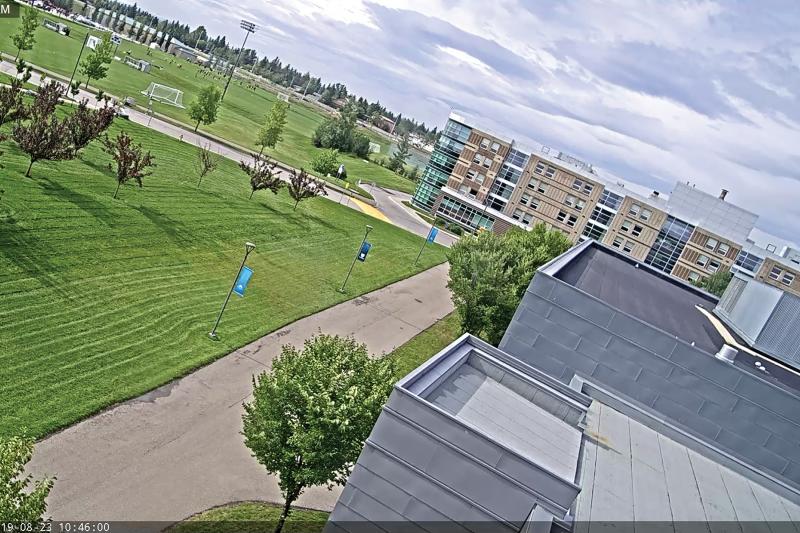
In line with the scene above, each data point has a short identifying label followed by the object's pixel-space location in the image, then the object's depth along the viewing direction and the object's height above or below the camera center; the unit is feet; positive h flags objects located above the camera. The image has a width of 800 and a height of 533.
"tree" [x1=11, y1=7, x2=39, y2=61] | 206.90 -15.53
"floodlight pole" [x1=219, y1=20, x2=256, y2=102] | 375.45 +26.30
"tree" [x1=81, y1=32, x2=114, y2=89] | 203.51 -15.48
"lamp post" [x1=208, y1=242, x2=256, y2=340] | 84.02 -31.82
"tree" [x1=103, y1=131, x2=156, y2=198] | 113.19 -22.61
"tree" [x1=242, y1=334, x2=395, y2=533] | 50.96 -22.74
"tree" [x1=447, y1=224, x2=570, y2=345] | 112.78 -15.32
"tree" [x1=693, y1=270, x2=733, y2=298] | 249.96 +4.16
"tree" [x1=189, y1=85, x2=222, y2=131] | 213.87 -14.32
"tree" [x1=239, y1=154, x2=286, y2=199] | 161.68 -21.75
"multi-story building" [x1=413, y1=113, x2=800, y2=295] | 266.77 +12.63
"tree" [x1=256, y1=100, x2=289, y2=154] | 223.18 -11.67
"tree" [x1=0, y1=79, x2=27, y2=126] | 108.99 -22.04
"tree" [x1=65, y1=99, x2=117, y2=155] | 119.34 -21.15
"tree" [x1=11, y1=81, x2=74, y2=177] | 101.35 -22.99
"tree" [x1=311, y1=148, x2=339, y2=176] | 218.59 -15.24
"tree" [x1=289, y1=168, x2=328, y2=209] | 171.63 -20.75
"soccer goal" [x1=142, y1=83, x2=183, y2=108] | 267.59 -21.89
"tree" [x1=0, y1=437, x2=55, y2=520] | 33.83 -25.32
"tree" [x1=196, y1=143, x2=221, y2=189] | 152.76 -24.30
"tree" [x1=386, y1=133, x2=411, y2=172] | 409.10 -6.53
